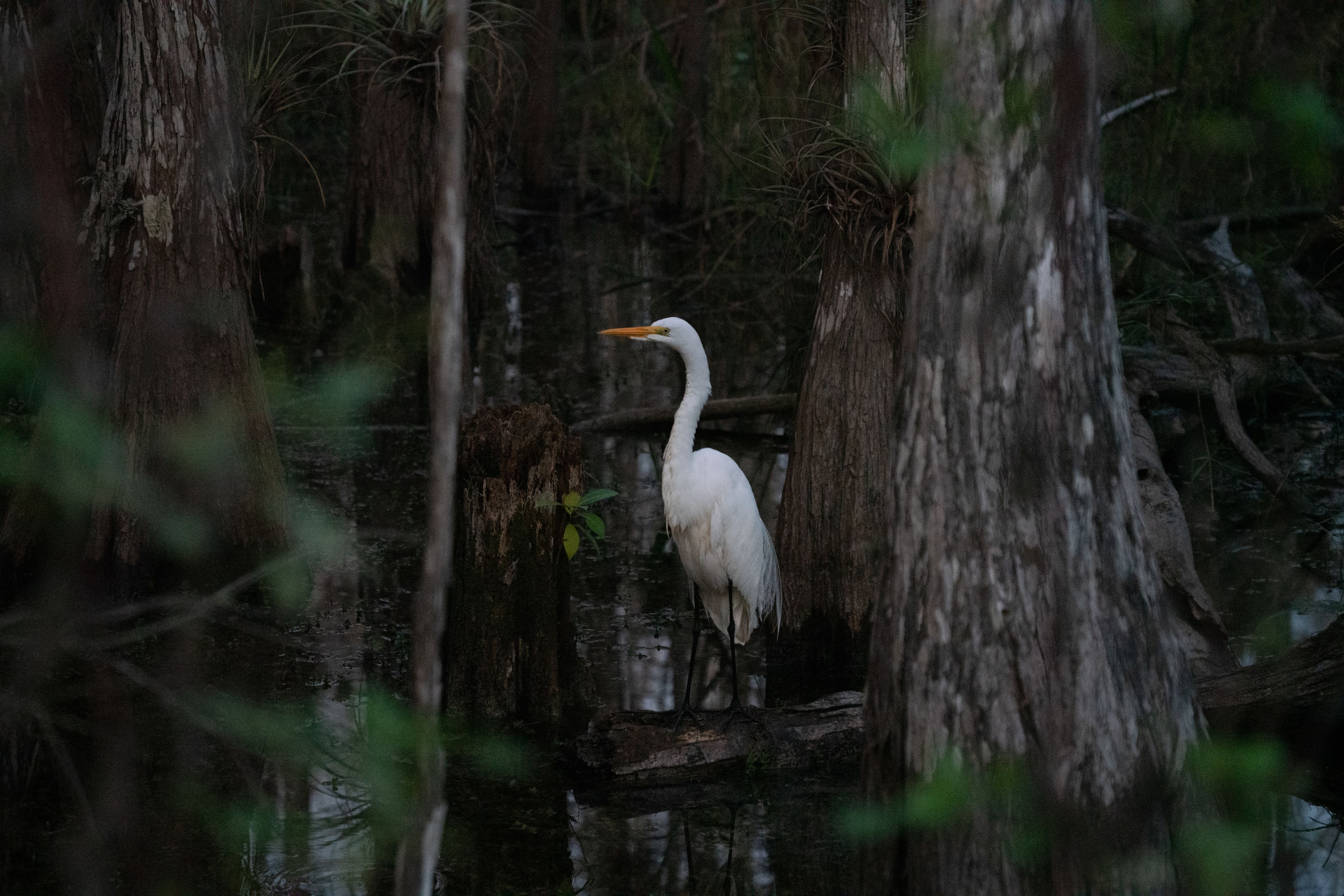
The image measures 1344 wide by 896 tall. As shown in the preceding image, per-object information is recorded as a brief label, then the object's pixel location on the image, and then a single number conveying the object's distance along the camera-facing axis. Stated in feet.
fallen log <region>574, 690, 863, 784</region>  32.19
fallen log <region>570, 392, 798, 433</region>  55.83
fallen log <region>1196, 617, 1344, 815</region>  30.42
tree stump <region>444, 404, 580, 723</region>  34.78
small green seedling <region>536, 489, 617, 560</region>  34.81
